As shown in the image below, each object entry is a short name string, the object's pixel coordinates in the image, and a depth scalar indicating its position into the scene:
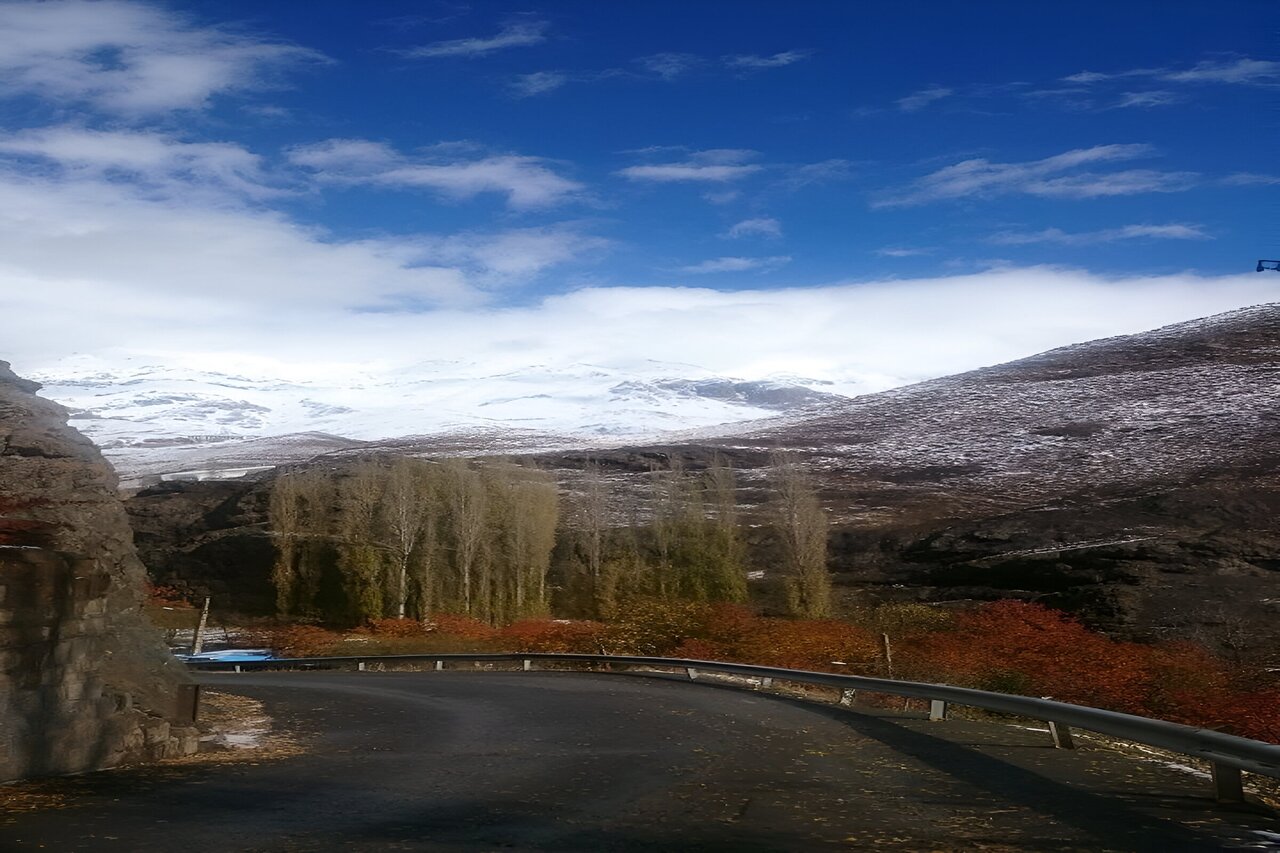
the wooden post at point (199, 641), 45.78
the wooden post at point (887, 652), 21.84
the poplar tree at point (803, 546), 54.22
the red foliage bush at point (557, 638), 38.19
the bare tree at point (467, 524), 60.09
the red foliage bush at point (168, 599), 59.19
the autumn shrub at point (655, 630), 36.03
